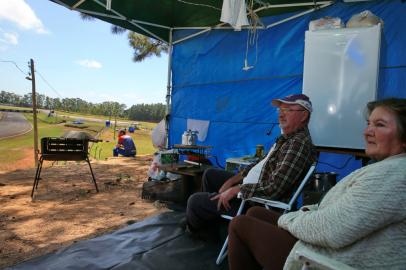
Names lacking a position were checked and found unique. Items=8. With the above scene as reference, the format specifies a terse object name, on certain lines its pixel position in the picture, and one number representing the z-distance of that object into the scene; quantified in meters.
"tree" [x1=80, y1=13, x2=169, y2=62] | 8.82
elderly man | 2.03
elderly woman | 0.98
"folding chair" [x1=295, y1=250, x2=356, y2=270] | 0.98
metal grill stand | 4.04
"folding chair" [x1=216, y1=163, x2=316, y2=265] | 1.99
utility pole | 12.95
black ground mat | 2.21
